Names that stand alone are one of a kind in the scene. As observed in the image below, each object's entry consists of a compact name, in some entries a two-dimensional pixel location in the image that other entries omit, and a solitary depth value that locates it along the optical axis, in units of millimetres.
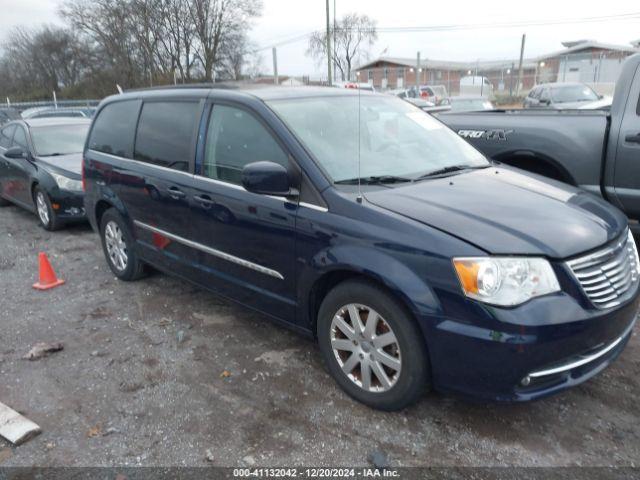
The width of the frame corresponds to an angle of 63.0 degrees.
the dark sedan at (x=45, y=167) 7086
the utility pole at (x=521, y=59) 33153
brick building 30500
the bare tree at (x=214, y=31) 42562
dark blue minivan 2502
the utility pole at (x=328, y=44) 23253
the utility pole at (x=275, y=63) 33100
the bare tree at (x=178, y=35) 41406
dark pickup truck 4938
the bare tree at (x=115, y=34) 40594
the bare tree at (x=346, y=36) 50750
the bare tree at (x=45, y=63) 49156
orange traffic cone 5141
